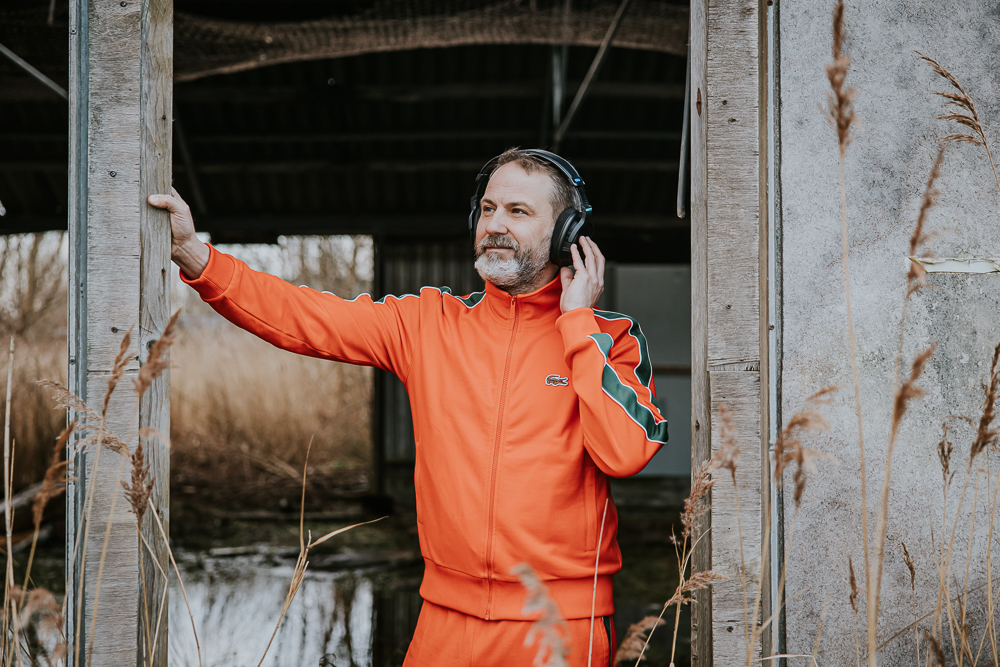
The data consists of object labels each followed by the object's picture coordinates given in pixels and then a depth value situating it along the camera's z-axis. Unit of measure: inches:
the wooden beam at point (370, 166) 297.6
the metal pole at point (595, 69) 175.3
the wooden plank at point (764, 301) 77.8
